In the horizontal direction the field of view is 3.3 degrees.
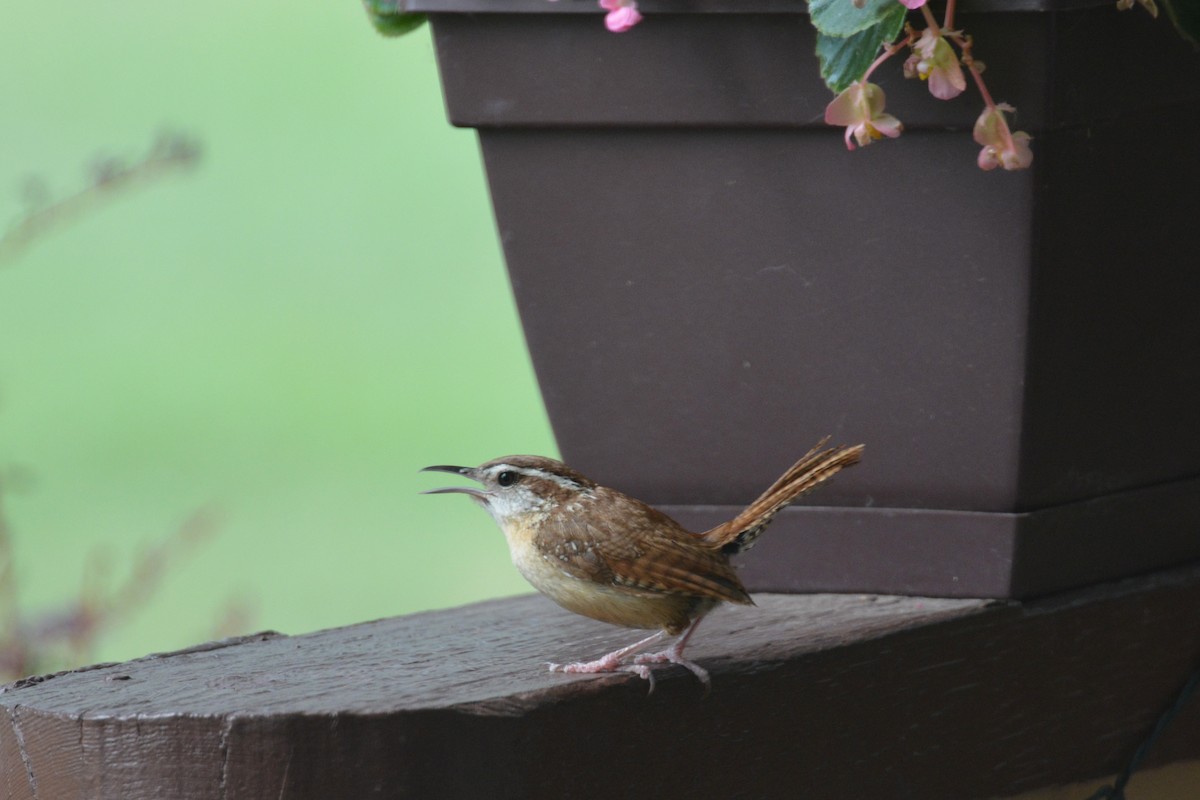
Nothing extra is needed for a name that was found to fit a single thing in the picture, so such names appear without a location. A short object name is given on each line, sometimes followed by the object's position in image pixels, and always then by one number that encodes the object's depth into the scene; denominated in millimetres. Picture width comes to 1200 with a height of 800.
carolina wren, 5314
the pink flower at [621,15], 5299
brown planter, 5311
